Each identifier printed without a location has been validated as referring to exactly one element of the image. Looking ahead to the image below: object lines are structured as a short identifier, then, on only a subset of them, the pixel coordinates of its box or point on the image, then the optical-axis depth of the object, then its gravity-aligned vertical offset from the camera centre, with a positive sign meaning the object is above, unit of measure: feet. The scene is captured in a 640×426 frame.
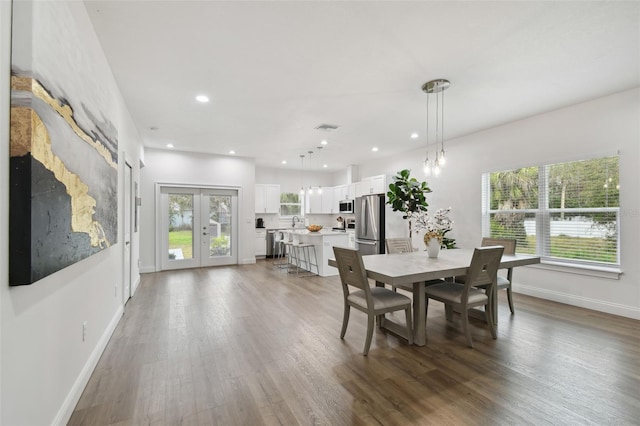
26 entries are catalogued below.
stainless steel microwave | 28.19 +0.82
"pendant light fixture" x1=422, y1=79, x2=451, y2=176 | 10.98 +4.82
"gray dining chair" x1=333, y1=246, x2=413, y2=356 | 8.87 -2.62
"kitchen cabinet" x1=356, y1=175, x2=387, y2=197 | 24.06 +2.46
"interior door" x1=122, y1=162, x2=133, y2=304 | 13.07 -0.98
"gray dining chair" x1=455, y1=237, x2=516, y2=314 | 11.70 -1.52
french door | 22.27 -0.97
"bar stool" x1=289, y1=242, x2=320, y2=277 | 20.69 -3.25
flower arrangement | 11.83 -0.37
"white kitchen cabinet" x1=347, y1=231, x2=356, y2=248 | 26.08 -2.22
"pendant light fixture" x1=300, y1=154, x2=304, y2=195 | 31.60 +3.87
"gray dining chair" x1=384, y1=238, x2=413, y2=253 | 13.69 -1.42
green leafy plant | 17.34 +1.15
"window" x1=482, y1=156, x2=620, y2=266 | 12.64 +0.27
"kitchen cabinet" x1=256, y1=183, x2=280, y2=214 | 28.81 +1.60
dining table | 8.57 -1.67
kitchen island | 19.94 -1.99
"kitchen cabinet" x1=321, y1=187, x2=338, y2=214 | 30.91 +1.42
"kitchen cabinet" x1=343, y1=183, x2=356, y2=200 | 27.55 +2.13
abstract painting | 4.14 +1.14
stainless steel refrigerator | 23.24 -0.73
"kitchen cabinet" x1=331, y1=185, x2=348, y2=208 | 29.09 +1.91
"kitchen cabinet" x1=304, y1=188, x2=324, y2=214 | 30.96 +1.11
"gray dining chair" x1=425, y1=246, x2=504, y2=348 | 9.35 -2.55
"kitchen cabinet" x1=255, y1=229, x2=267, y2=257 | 28.19 -2.62
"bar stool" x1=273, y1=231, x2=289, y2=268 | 24.73 -3.60
